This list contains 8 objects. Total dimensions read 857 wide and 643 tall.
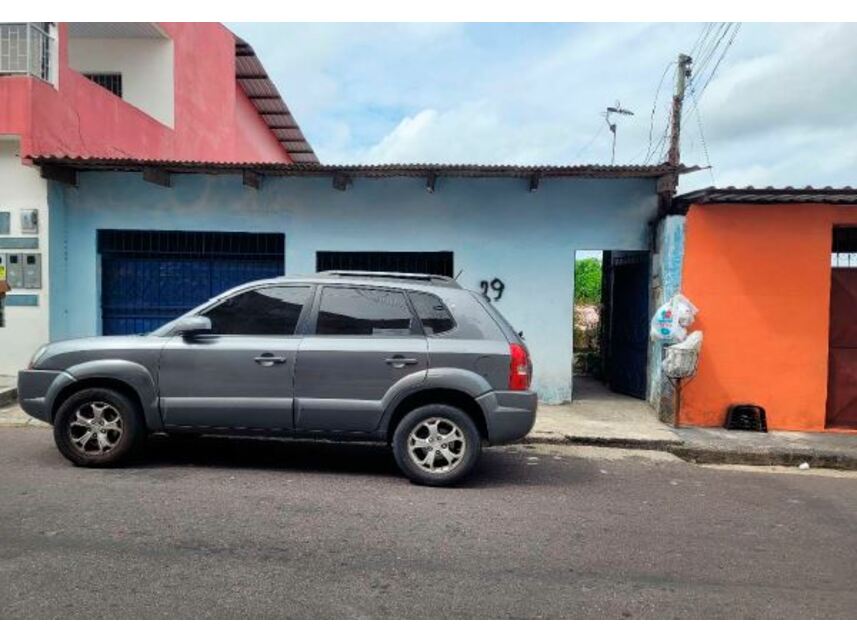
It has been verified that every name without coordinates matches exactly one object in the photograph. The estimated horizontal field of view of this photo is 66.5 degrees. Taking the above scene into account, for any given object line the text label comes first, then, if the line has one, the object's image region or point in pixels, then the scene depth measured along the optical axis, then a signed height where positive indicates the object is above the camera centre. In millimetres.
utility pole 15250 +4754
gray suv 5367 -631
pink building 9070 +3452
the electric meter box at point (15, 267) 9203 +408
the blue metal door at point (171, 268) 9641 +458
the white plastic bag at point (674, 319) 8031 -171
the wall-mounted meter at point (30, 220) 9133 +1068
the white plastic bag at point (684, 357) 7887 -625
